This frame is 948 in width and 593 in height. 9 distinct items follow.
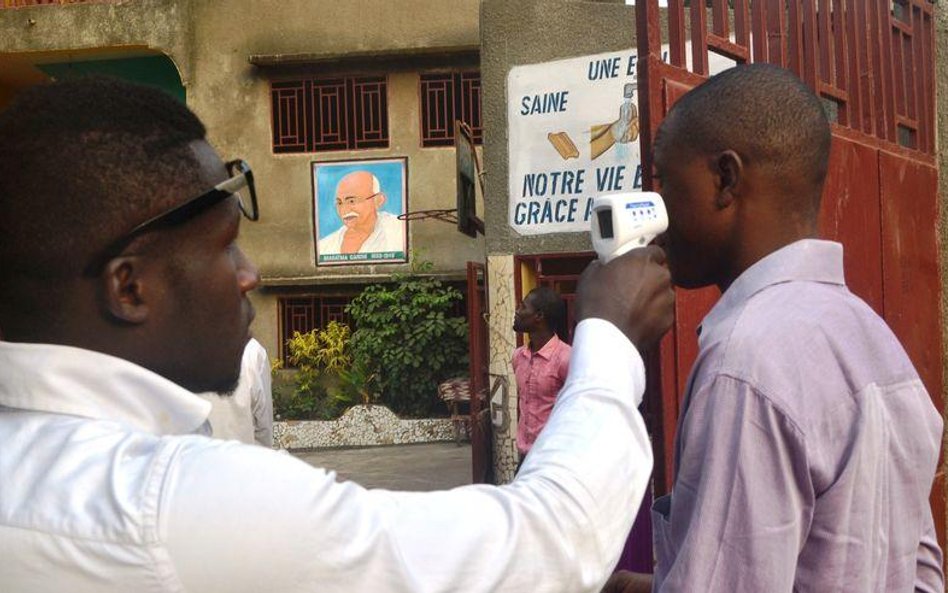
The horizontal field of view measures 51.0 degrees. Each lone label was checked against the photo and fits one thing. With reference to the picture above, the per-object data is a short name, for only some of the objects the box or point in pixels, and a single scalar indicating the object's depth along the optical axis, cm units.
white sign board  795
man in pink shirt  571
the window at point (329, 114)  1330
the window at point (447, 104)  1312
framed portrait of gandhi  1321
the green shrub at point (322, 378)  1322
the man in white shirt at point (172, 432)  94
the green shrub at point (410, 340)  1277
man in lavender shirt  143
